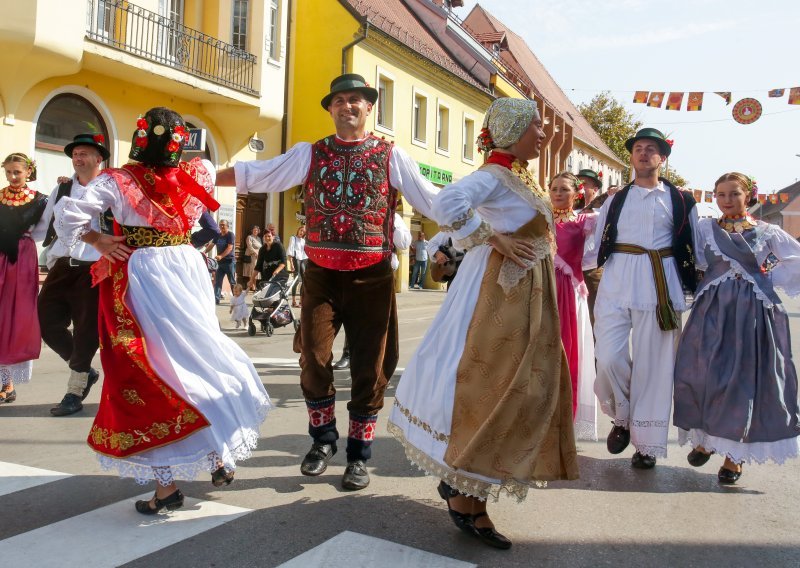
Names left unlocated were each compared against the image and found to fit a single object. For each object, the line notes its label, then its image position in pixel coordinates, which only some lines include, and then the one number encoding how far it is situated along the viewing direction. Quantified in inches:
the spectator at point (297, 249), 490.0
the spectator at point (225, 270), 665.6
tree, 2191.2
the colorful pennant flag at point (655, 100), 808.5
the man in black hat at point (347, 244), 170.2
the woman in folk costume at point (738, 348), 184.9
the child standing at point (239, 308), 495.5
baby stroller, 462.3
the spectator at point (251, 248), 739.4
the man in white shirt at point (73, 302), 238.2
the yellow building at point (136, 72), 514.6
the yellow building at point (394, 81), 879.7
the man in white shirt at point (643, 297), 195.9
